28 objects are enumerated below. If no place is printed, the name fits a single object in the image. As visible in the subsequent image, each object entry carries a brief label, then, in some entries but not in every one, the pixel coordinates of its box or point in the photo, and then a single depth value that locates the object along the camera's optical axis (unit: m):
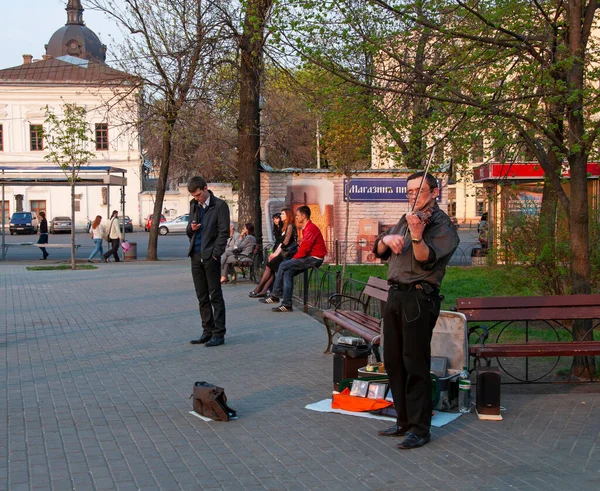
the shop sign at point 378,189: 22.53
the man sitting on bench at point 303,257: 12.84
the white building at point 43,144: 62.28
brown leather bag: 6.29
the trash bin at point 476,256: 20.95
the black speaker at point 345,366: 7.07
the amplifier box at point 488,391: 6.37
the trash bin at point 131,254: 27.31
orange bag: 6.50
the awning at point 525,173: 23.52
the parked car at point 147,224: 56.03
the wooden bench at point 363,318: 7.99
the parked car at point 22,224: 52.79
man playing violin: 5.59
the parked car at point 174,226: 54.91
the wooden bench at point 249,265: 16.91
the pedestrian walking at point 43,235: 28.14
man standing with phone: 9.75
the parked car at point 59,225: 55.38
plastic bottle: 6.61
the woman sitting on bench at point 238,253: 16.89
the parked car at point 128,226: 55.25
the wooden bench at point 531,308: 7.80
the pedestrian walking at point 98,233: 26.11
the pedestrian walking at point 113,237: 26.00
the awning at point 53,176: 26.70
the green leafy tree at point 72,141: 23.38
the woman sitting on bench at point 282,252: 13.71
